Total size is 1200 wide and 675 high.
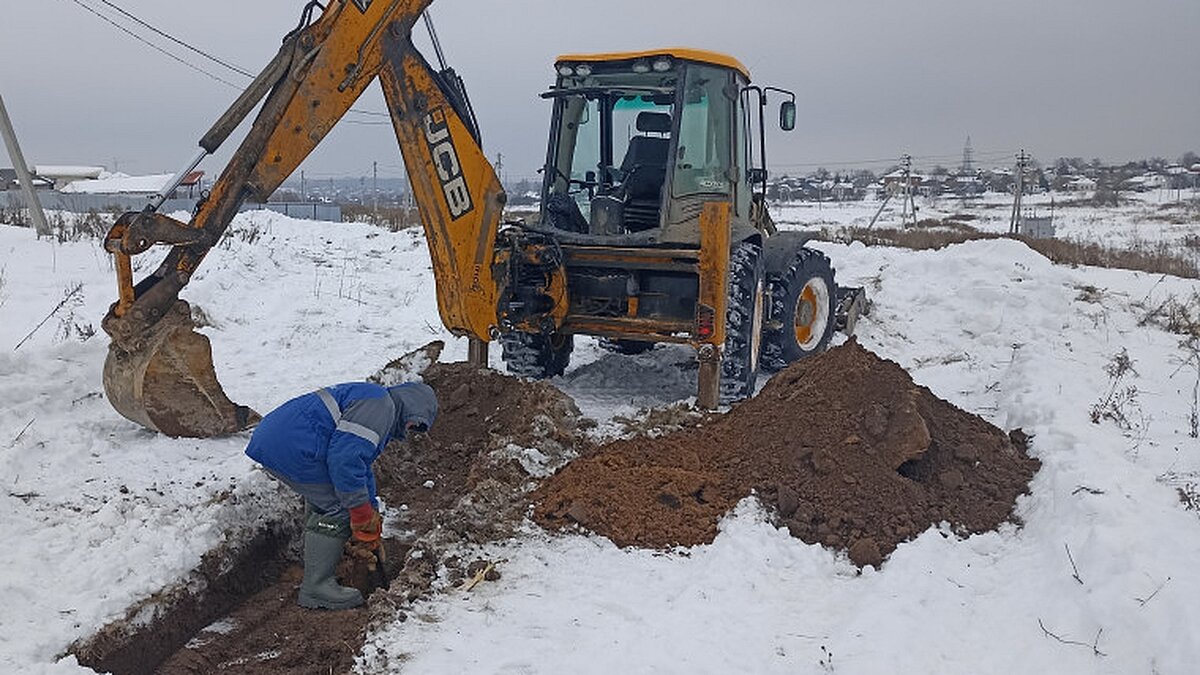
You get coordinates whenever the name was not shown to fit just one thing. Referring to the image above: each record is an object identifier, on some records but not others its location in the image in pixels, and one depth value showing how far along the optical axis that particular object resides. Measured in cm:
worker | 465
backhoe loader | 603
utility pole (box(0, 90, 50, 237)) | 1479
